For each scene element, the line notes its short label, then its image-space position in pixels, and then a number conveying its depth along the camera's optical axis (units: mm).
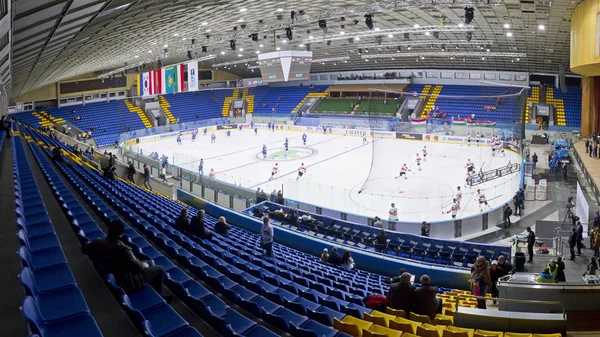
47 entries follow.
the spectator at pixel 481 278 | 8344
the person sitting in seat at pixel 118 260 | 4340
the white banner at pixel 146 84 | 27375
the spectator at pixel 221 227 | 10344
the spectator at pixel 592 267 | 10086
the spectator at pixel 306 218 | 15375
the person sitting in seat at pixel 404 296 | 6105
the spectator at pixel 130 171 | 18031
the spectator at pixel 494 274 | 9023
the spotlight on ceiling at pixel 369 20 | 20281
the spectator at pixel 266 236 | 9844
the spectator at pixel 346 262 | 10298
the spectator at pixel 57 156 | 14023
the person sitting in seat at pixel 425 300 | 6016
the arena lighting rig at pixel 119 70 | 41812
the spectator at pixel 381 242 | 13392
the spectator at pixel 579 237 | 11750
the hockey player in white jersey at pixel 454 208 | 17038
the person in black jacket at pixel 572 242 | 11641
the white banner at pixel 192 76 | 25011
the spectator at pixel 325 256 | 10719
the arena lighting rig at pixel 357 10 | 20016
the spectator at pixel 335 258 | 10495
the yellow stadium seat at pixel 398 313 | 5984
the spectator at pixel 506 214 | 16688
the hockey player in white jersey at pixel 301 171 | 23023
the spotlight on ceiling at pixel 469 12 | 18016
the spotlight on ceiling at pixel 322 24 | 20953
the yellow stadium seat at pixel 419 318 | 5836
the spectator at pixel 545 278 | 7906
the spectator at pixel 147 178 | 19928
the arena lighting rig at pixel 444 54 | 34844
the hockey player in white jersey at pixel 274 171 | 23712
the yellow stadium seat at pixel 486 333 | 5426
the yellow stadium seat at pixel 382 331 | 4827
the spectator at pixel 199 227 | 8562
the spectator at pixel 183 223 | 8656
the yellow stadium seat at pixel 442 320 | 6121
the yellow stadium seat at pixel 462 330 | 5356
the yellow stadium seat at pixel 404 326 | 5277
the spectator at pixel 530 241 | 11891
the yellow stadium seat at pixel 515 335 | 5520
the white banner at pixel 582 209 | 14329
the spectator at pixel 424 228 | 15219
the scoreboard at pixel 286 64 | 23297
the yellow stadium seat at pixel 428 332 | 5188
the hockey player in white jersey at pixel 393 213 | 16219
